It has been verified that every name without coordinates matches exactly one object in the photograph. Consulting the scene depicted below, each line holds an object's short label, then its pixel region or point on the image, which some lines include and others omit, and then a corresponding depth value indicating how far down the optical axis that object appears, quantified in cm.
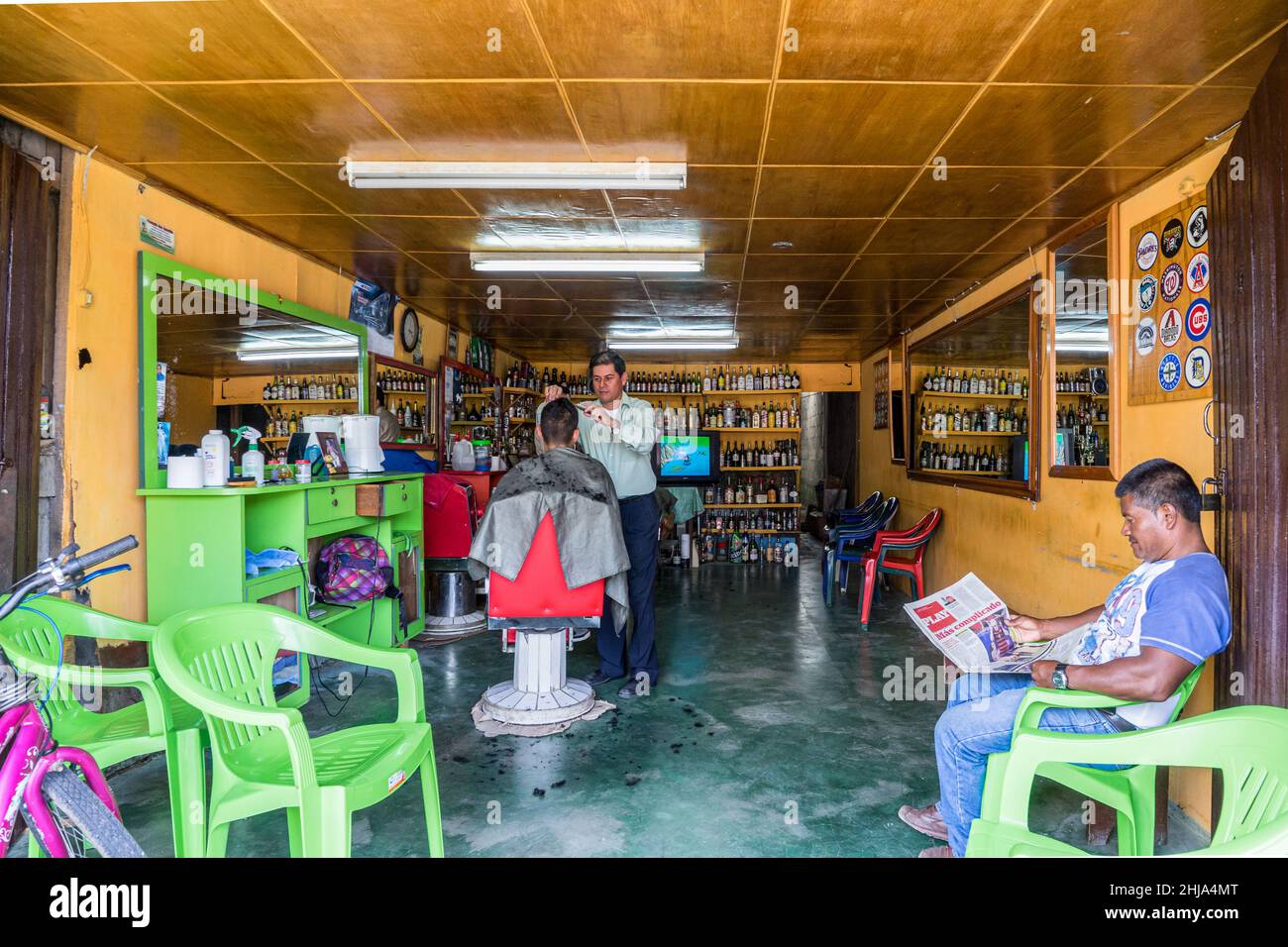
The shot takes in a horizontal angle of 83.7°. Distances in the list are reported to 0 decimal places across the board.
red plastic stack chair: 558
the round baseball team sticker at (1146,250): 291
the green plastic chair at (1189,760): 124
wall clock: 548
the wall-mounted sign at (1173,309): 257
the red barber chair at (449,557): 495
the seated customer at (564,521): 307
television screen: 834
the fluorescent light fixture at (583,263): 427
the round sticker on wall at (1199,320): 253
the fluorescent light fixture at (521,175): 287
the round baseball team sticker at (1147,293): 289
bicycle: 134
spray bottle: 340
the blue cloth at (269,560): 313
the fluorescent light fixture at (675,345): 734
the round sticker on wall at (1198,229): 258
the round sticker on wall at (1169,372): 272
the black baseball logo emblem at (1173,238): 273
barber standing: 356
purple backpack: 378
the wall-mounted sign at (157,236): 303
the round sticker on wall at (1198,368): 253
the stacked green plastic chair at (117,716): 174
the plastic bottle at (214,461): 311
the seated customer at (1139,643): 170
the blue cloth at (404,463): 502
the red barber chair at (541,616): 307
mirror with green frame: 303
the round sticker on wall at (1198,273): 255
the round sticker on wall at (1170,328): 272
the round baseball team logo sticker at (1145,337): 288
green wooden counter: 290
